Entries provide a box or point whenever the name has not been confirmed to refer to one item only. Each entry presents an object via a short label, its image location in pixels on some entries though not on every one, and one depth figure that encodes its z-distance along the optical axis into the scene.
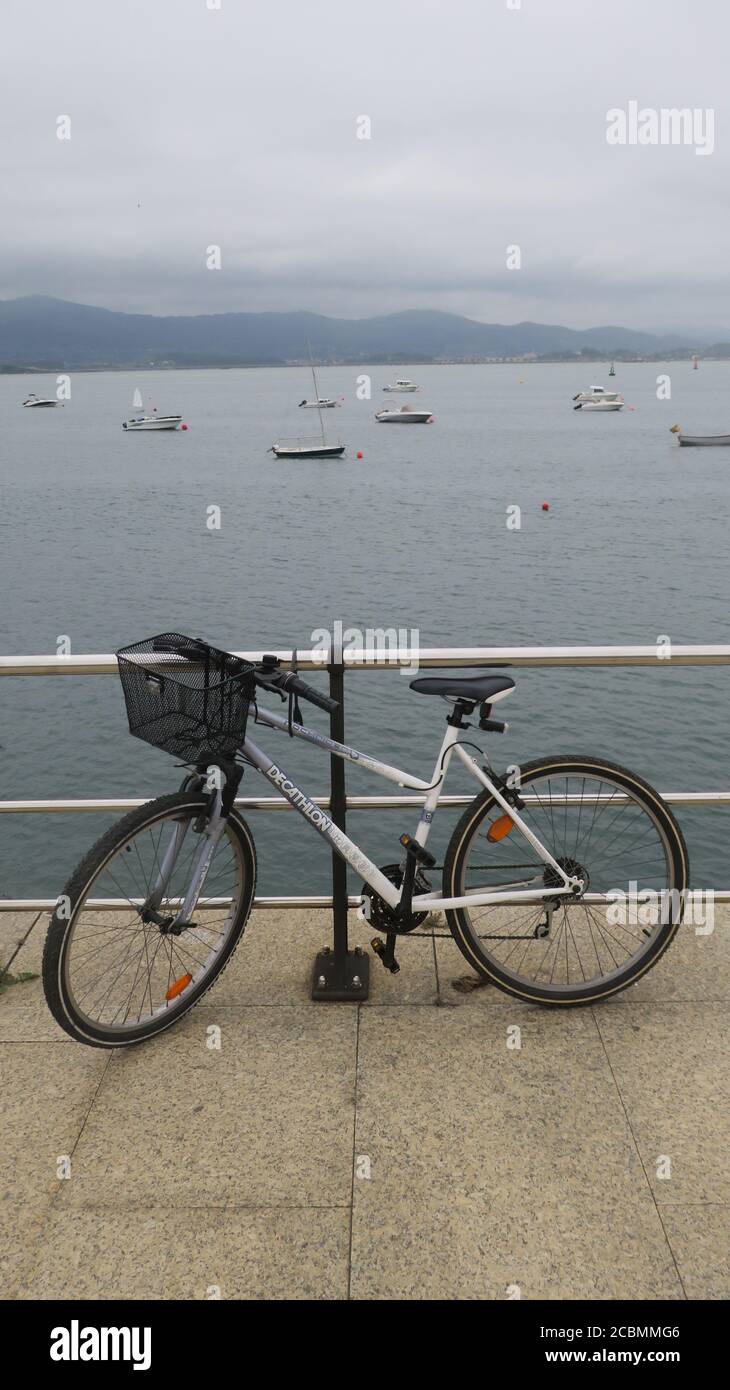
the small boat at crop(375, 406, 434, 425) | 106.50
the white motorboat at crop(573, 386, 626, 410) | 124.05
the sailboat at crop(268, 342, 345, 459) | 75.25
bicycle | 3.05
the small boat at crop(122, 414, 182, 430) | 103.69
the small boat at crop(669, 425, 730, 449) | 79.00
